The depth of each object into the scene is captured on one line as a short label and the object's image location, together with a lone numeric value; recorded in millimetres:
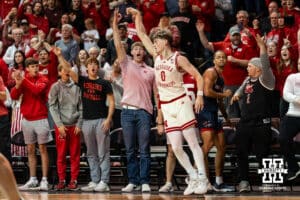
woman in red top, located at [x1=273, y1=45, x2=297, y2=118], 15867
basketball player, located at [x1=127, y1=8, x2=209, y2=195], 13883
